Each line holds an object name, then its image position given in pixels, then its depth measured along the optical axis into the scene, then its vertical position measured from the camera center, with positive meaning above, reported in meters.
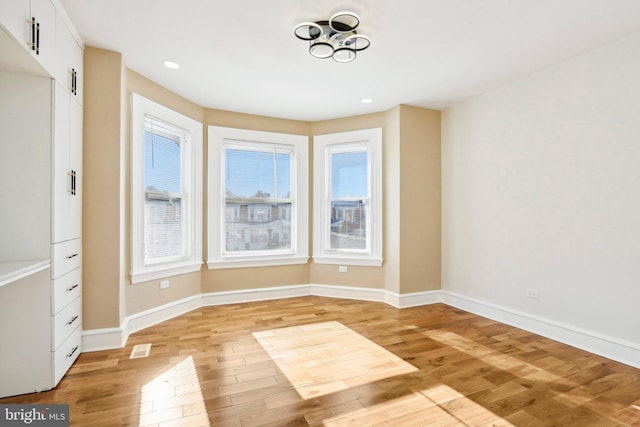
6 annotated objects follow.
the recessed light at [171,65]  3.15 +1.50
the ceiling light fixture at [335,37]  2.46 +1.47
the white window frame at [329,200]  4.62 +0.28
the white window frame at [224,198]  4.40 +0.25
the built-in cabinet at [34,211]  2.13 +0.03
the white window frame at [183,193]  3.35 +0.30
